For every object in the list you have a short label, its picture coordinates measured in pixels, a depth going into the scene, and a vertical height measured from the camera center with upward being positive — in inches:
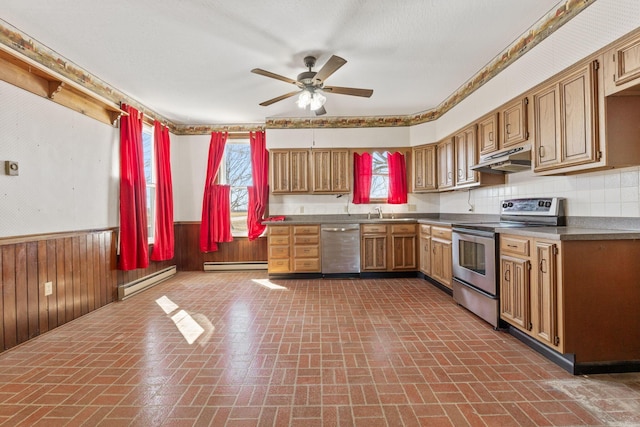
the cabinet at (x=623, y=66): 69.7 +36.3
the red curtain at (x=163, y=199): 177.8 +10.4
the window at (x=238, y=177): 216.1 +27.8
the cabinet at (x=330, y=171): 197.5 +28.7
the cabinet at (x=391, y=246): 181.8 -21.9
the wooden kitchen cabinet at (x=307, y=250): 184.4 -24.5
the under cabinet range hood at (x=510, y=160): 107.5 +19.8
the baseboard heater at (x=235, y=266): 208.5 -38.0
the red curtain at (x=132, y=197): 145.9 +9.8
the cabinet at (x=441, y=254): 143.2 -23.2
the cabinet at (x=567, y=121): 81.0 +27.6
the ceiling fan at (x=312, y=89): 118.9 +53.8
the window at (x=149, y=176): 181.8 +25.1
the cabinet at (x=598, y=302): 76.9 -25.4
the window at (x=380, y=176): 204.4 +25.5
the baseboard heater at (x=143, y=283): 147.9 -39.0
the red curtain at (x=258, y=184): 205.3 +21.4
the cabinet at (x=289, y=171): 197.3 +29.3
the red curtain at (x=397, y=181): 199.8 +21.4
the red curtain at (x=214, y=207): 204.4 +5.1
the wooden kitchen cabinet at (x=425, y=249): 165.9 -23.1
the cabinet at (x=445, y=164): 165.3 +28.4
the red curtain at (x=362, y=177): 201.9 +24.8
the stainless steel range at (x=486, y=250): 104.0 -16.4
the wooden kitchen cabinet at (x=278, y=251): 185.0 -24.6
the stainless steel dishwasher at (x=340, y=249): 183.0 -23.6
